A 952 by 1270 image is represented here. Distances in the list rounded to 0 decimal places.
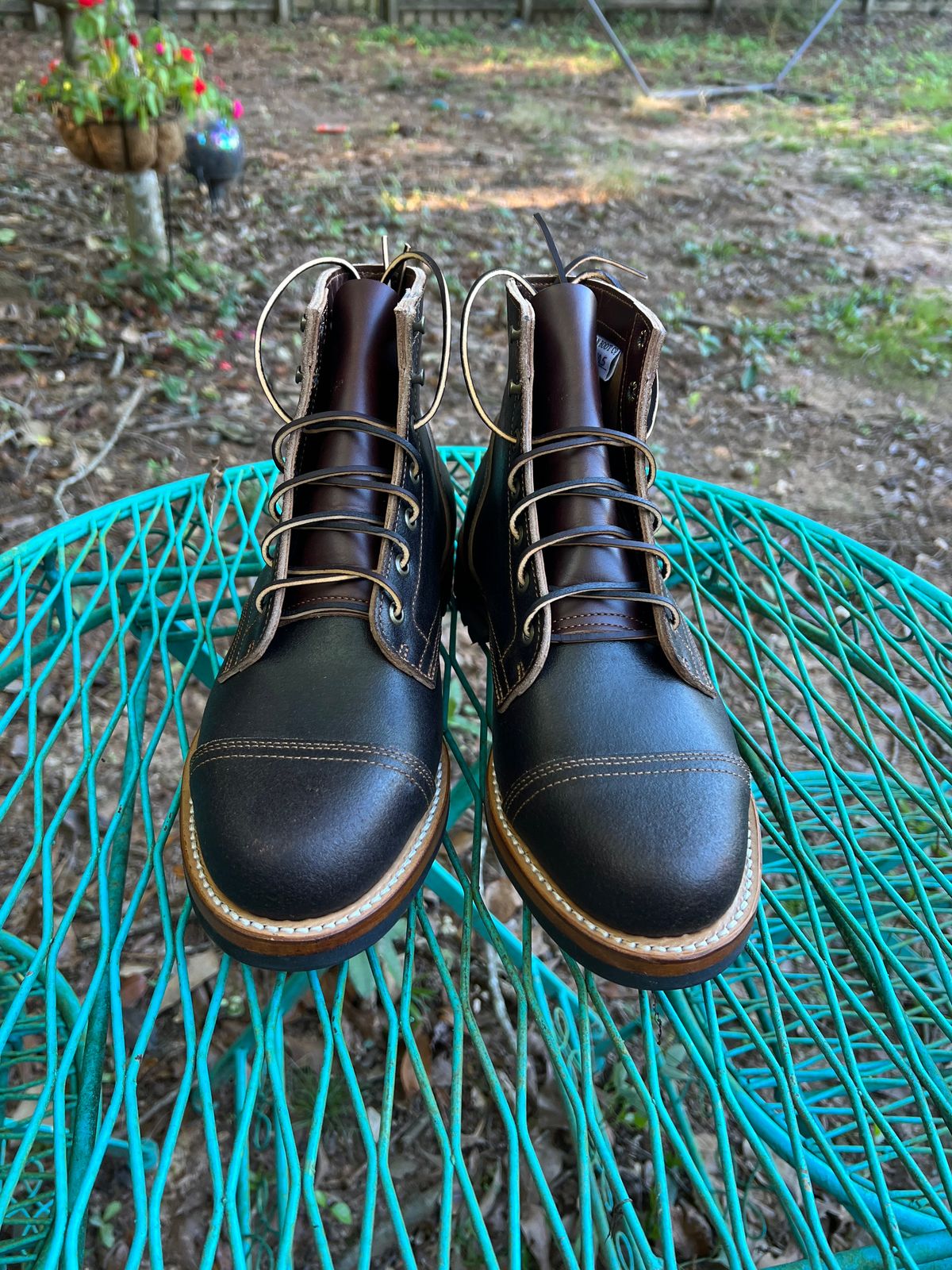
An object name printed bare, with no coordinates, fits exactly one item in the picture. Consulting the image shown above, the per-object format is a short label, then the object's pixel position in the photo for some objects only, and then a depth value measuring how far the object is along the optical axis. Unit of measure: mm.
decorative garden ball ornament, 3109
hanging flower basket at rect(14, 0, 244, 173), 2184
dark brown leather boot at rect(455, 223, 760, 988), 607
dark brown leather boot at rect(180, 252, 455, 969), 602
